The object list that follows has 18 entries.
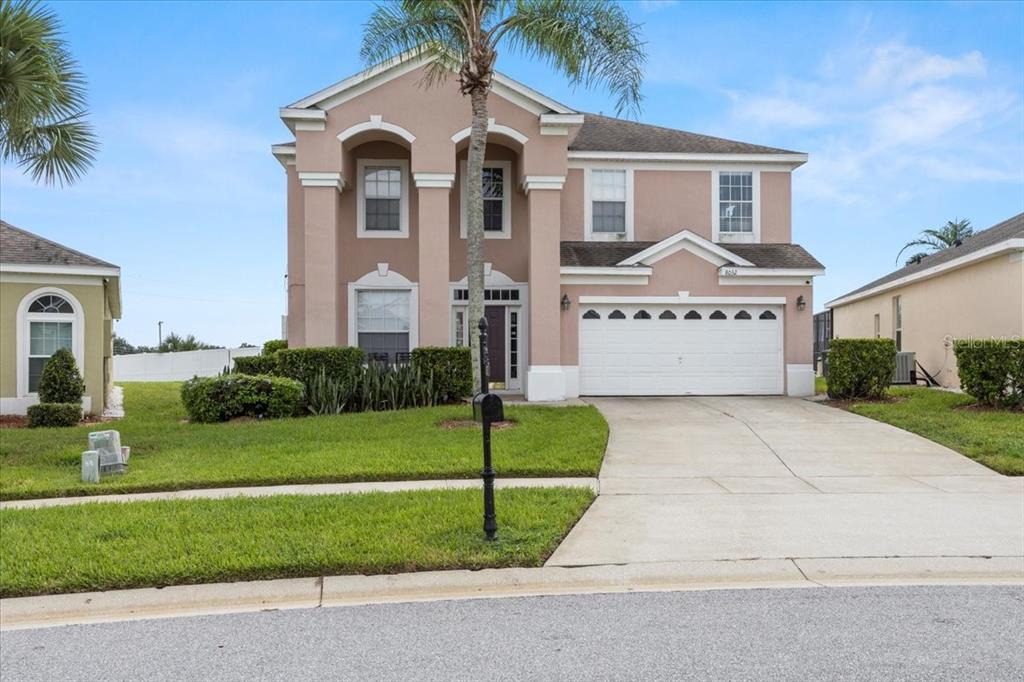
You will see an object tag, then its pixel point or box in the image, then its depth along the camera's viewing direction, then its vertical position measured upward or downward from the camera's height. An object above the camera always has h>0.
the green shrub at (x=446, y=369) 15.20 -0.51
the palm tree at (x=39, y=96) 10.84 +4.04
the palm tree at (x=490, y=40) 13.04 +5.75
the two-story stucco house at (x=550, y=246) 16.52 +2.45
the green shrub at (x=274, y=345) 18.75 +0.02
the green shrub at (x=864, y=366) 15.41 -0.49
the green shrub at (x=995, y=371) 13.22 -0.54
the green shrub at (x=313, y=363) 15.17 -0.37
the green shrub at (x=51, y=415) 14.75 -1.41
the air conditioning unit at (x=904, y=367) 19.34 -0.65
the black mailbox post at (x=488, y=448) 5.89 -0.86
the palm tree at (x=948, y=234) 36.16 +5.57
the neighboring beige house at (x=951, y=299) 16.11 +1.19
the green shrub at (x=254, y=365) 15.79 -0.42
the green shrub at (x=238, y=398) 13.85 -1.01
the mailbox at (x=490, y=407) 5.87 -0.51
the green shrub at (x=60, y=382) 15.51 -0.77
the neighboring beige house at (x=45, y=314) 16.11 +0.77
